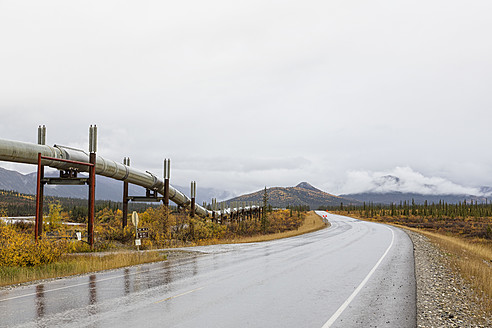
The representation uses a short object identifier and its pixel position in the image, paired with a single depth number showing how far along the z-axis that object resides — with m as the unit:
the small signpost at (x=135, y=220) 23.25
